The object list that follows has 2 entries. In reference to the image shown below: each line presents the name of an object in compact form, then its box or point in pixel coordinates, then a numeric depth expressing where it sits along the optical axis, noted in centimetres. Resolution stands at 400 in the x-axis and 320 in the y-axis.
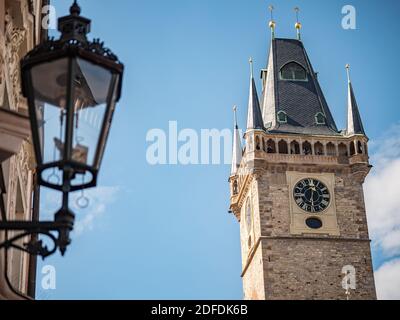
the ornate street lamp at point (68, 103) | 827
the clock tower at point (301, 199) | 8394
